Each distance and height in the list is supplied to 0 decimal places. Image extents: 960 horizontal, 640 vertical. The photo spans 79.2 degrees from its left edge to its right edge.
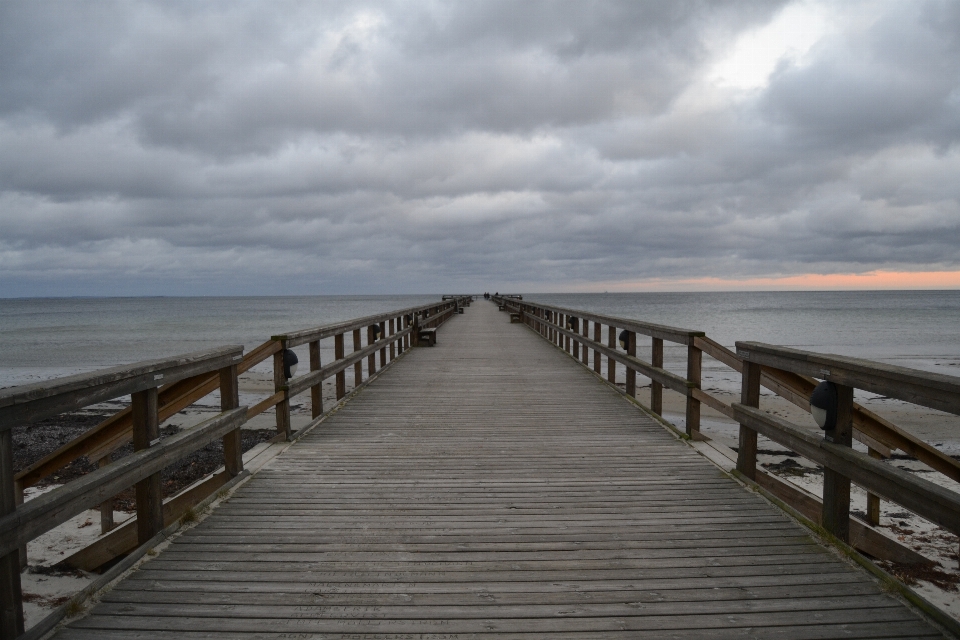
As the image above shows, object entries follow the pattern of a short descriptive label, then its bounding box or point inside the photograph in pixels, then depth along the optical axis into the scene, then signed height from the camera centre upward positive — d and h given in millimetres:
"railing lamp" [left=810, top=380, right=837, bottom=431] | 3188 -661
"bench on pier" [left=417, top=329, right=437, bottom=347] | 14909 -1274
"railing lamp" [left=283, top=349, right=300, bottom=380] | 5551 -716
